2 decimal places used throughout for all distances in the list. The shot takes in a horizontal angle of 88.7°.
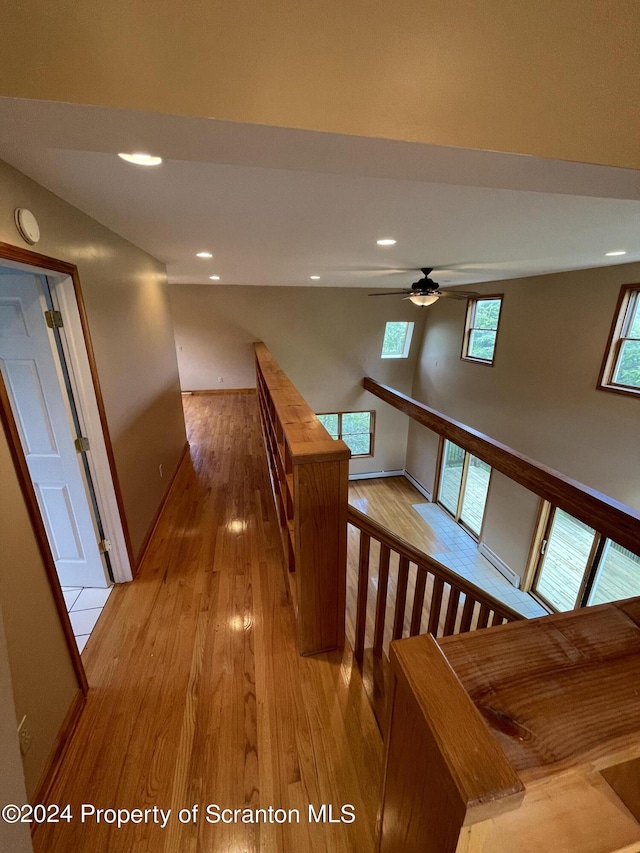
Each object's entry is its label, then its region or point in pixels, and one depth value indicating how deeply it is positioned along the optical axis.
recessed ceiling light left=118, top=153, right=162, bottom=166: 1.19
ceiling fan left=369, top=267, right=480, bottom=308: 3.92
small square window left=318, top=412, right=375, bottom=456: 7.99
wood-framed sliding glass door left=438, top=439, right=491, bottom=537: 5.97
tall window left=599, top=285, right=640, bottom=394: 3.50
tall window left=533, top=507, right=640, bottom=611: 3.76
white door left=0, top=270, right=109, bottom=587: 1.63
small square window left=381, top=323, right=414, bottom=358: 7.44
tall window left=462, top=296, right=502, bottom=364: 5.52
